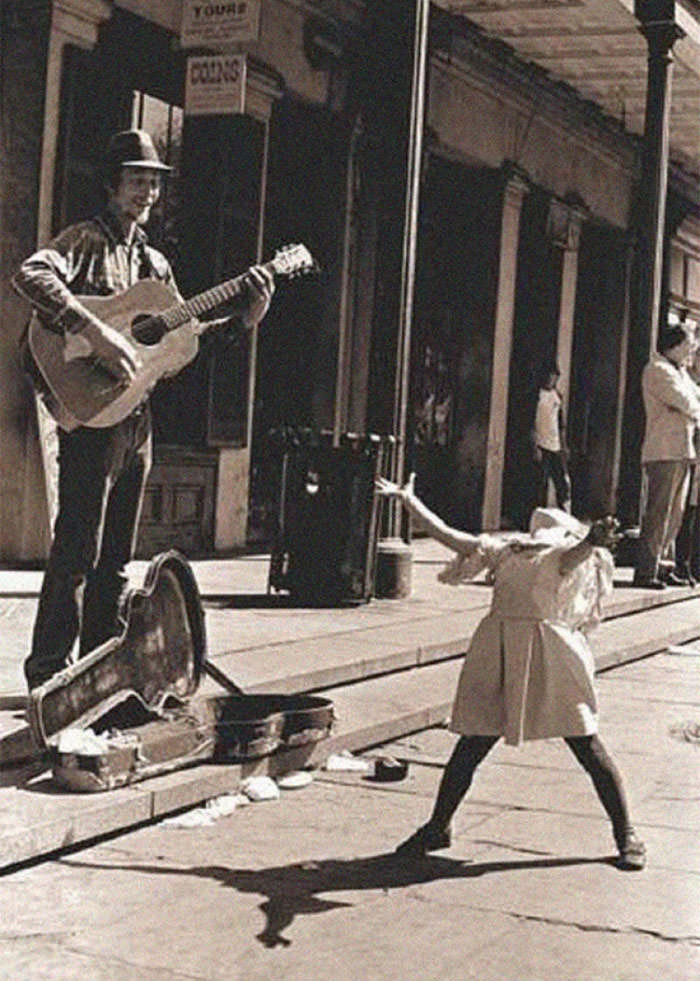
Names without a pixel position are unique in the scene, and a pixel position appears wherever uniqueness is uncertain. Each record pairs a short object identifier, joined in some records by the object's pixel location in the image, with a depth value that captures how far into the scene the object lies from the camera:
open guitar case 5.63
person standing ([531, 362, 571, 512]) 18.61
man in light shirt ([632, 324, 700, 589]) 13.12
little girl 5.33
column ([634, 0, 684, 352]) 14.59
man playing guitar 6.15
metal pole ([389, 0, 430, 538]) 11.20
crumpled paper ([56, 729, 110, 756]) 5.55
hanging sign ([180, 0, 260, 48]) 11.65
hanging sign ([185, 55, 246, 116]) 11.72
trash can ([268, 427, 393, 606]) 10.63
